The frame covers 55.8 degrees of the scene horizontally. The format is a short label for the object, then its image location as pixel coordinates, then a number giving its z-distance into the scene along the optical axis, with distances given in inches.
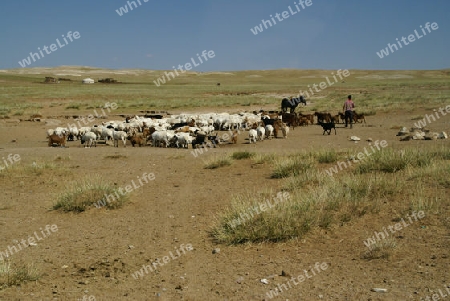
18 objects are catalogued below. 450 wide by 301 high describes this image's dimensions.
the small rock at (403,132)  707.4
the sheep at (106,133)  763.9
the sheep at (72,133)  821.2
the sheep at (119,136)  732.0
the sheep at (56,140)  709.3
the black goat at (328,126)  770.8
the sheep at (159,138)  701.5
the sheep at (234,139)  718.3
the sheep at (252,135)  720.0
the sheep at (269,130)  767.1
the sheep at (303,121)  957.9
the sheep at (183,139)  688.3
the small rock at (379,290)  187.3
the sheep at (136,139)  716.0
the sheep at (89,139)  722.2
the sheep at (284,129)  764.3
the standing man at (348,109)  814.7
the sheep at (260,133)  746.1
